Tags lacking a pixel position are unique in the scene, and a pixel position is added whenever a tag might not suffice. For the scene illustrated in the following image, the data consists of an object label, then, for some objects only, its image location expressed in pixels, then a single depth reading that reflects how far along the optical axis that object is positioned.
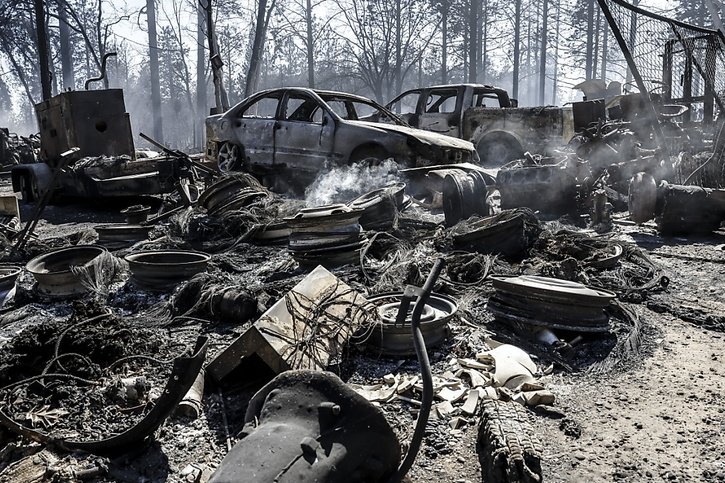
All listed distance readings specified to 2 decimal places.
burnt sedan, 9.25
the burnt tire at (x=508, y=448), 2.40
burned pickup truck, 12.62
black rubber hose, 1.97
